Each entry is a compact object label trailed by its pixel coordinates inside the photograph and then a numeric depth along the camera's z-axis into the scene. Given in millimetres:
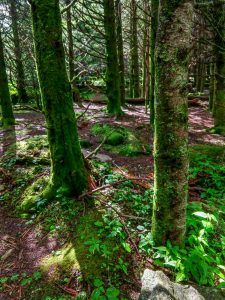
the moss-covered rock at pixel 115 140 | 6746
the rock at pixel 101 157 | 5305
